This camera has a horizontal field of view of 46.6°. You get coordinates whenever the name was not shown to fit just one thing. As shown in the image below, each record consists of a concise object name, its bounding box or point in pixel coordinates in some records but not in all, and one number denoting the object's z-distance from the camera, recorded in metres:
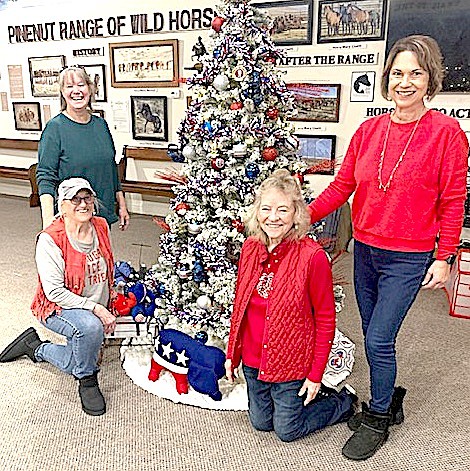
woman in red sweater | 1.86
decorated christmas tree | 2.48
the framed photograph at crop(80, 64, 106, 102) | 6.07
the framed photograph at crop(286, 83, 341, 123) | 4.79
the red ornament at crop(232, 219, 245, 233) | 2.55
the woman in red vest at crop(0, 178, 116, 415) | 2.42
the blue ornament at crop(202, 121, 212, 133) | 2.52
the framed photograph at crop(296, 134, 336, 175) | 4.91
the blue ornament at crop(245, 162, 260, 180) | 2.51
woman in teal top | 2.71
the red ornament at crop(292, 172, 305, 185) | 2.55
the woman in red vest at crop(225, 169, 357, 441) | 2.04
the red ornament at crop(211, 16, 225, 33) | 2.52
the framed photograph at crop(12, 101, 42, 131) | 6.69
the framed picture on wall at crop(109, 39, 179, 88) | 5.62
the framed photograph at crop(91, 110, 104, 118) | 6.20
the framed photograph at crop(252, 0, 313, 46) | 4.77
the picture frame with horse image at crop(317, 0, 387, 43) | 4.46
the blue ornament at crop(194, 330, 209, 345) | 2.66
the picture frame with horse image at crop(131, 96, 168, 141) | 5.82
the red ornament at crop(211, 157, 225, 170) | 2.52
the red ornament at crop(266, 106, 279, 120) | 2.53
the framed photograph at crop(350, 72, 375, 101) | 4.60
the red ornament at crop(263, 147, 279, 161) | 2.51
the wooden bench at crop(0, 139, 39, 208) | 6.27
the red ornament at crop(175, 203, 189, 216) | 2.64
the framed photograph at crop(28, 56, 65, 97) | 6.39
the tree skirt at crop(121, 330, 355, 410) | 2.53
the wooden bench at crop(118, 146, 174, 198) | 5.68
